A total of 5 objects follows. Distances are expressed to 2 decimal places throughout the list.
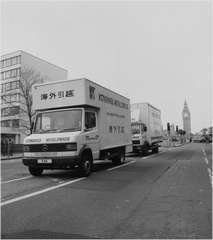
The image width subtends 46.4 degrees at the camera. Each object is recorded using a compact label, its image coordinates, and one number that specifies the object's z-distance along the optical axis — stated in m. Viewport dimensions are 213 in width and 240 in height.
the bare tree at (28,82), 36.75
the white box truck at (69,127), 8.57
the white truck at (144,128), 19.81
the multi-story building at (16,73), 50.25
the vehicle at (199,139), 74.76
